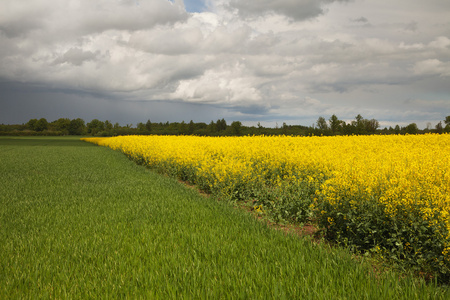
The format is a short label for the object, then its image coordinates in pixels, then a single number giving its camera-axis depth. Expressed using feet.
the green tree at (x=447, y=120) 221.21
